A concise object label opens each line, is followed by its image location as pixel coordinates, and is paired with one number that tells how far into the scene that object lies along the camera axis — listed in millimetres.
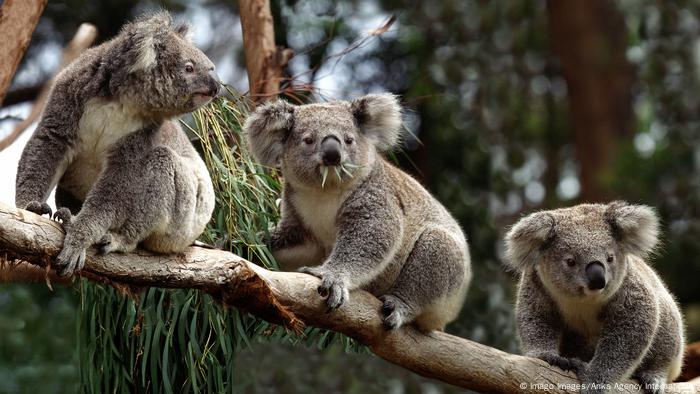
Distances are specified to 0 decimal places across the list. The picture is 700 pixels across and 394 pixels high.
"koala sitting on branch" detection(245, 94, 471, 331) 9891
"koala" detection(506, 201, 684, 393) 10359
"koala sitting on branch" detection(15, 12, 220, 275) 8102
